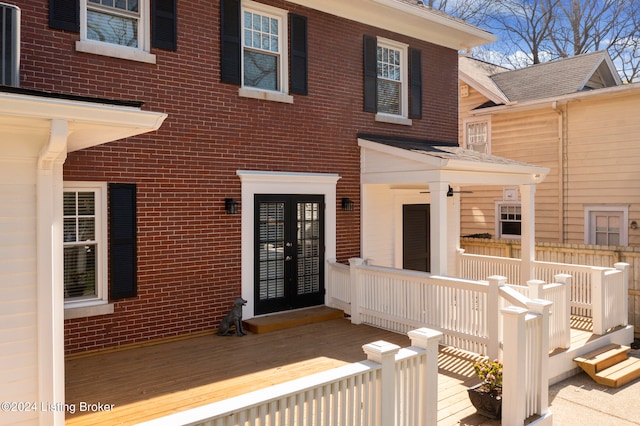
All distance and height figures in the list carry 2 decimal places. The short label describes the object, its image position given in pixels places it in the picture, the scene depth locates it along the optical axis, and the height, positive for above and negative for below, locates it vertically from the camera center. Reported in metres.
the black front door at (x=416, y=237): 10.54 -0.58
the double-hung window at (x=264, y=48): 8.08 +2.88
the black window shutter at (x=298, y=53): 8.49 +2.89
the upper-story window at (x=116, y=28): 6.48 +2.63
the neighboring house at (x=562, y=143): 12.04 +1.95
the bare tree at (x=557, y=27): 21.55 +8.81
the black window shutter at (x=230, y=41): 7.64 +2.79
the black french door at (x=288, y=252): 8.20 -0.71
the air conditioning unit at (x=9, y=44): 4.45 +1.62
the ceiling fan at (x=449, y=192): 10.44 +0.44
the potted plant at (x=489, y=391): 4.86 -1.89
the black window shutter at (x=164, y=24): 6.95 +2.81
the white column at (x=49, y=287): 3.53 -0.57
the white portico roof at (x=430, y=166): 7.82 +0.83
